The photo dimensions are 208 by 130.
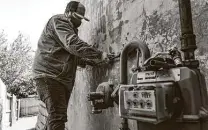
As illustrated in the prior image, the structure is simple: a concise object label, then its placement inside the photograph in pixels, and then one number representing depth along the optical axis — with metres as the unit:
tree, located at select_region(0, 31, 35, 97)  24.23
